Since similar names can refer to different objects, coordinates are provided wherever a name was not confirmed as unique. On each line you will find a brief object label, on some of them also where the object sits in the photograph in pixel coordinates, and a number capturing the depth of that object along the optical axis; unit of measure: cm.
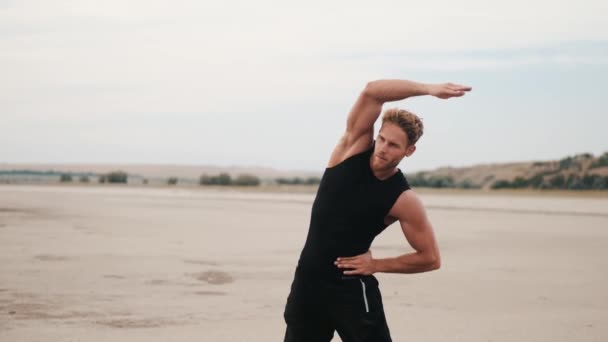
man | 489
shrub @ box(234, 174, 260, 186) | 6519
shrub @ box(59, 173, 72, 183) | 7018
